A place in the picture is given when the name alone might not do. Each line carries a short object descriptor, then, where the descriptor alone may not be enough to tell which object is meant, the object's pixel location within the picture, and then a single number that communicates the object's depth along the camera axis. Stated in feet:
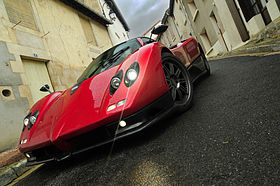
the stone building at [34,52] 13.60
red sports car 4.45
